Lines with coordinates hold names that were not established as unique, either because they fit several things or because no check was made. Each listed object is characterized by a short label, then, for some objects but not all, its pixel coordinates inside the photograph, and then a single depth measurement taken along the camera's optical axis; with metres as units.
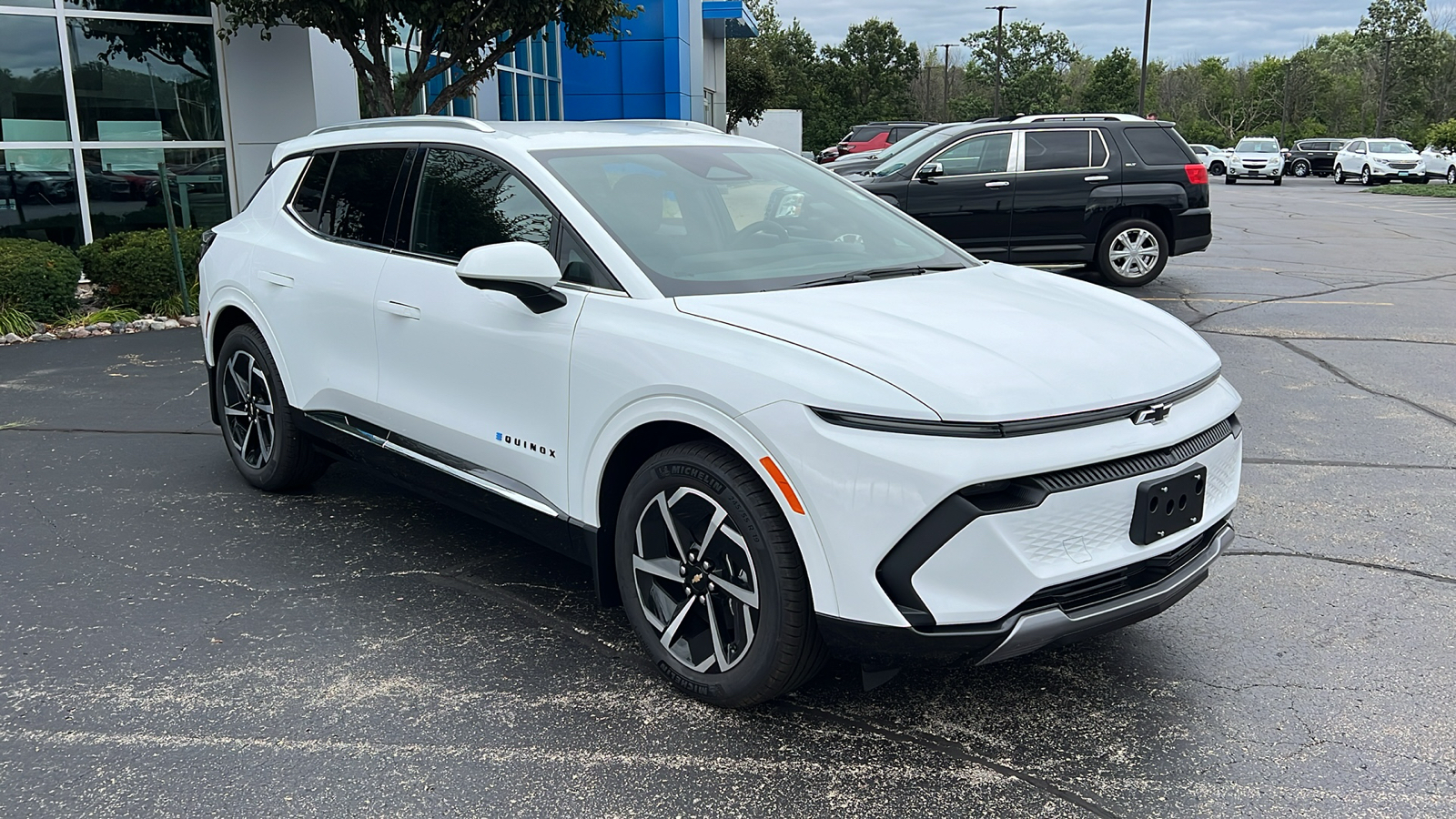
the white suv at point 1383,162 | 39.84
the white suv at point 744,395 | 2.78
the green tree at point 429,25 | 10.80
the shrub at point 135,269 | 10.47
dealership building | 11.95
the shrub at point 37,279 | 9.72
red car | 31.67
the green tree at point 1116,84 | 75.31
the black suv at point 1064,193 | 11.82
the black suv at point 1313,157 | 46.94
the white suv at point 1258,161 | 42.78
